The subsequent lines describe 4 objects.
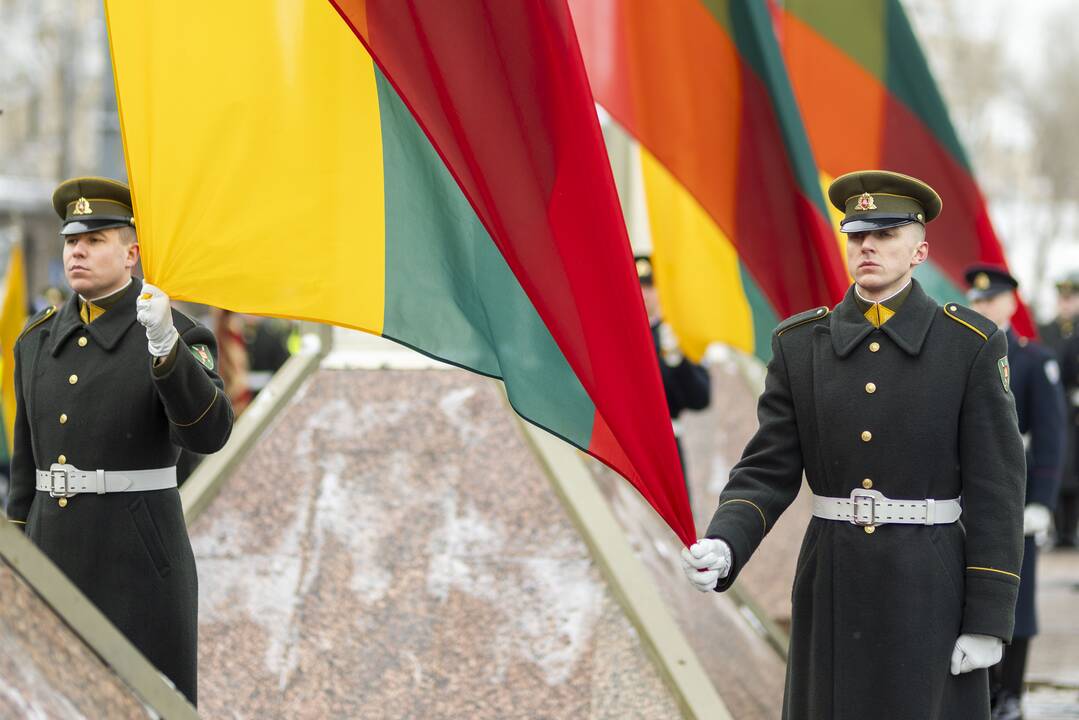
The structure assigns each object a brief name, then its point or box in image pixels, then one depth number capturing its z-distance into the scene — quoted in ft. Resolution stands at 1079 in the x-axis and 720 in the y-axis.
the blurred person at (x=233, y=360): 73.61
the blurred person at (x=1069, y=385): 85.25
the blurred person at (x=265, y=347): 84.79
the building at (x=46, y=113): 172.04
